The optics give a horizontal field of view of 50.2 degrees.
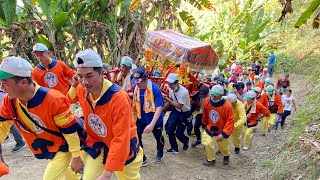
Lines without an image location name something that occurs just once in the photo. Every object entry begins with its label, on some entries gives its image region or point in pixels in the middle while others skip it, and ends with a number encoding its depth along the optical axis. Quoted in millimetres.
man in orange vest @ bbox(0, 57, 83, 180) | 2807
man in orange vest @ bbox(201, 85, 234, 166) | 6148
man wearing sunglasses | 5347
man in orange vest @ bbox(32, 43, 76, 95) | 5495
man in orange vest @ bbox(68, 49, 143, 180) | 2795
